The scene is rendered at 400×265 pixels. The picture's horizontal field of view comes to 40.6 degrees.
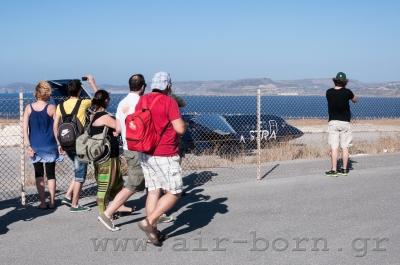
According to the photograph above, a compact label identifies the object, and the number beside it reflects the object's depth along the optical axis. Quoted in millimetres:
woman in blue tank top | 7262
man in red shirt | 5582
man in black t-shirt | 9969
